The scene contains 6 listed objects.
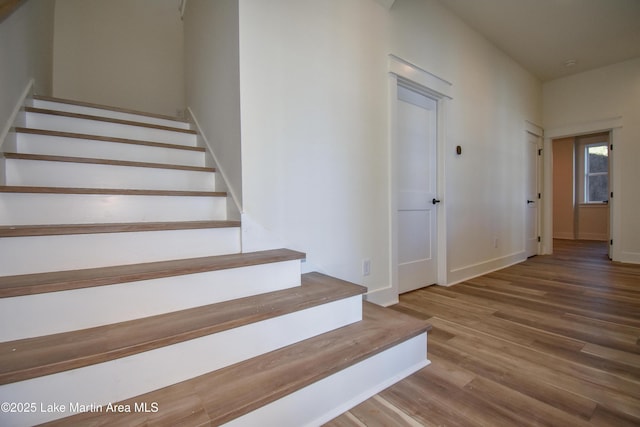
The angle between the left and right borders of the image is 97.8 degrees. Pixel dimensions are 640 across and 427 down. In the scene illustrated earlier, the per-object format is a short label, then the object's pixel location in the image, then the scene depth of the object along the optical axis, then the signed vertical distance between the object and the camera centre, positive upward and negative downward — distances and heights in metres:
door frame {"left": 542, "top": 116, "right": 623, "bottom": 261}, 3.99 +0.72
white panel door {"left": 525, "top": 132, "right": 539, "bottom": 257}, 4.25 +0.22
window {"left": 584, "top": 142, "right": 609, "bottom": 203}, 6.13 +0.80
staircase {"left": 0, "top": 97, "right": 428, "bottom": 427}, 0.83 -0.41
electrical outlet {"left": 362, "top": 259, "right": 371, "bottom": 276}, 2.11 -0.44
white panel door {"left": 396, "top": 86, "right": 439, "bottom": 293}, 2.57 +0.19
